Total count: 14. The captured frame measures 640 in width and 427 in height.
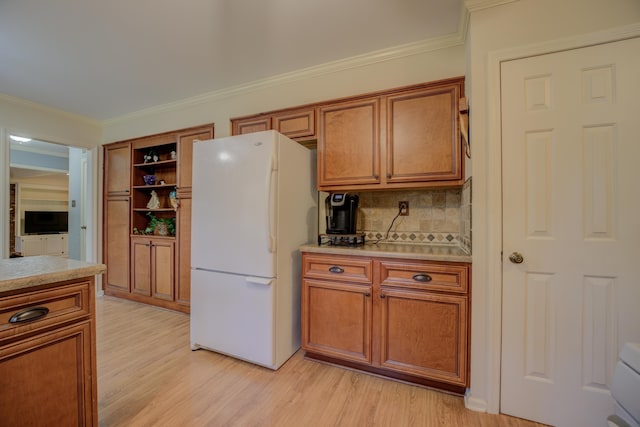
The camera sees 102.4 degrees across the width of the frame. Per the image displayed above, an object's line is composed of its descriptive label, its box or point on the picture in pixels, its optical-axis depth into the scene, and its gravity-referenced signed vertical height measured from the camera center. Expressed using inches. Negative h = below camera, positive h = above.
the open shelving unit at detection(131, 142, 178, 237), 132.5 +17.7
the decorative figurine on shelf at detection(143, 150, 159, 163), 132.1 +29.1
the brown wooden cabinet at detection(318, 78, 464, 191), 71.8 +22.0
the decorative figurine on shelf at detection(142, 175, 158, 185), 134.0 +17.9
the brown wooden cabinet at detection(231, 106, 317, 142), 89.9 +33.9
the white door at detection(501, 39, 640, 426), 50.7 -3.0
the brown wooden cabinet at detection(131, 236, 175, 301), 119.6 -25.7
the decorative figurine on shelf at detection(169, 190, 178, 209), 121.4 +7.4
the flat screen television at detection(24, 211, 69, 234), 285.0 -9.7
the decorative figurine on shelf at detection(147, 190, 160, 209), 132.4 +5.9
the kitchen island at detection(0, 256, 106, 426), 36.5 -20.2
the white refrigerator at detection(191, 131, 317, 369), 73.0 -9.4
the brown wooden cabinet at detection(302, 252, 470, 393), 62.4 -27.5
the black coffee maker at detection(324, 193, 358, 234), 81.8 +0.4
